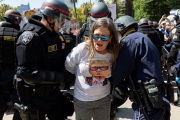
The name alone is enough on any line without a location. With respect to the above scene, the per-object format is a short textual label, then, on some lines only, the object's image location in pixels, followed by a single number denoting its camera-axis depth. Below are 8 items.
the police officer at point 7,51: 3.99
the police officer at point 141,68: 2.25
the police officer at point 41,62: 2.40
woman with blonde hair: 2.46
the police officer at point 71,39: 5.76
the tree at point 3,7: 47.27
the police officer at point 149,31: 6.23
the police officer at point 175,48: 4.03
